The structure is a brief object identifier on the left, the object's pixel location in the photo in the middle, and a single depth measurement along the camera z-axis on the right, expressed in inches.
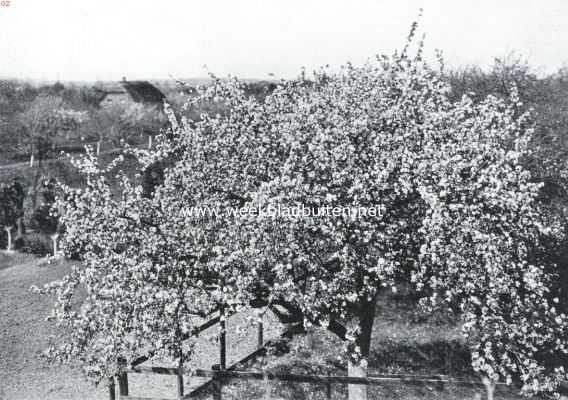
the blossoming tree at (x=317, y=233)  368.5
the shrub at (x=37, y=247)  1117.1
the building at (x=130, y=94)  2603.3
